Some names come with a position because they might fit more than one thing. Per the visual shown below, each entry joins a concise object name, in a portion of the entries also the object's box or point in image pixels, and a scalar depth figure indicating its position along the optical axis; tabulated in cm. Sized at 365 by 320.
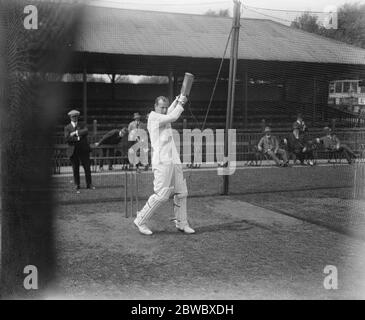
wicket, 759
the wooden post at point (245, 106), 1835
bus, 2336
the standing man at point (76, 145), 1028
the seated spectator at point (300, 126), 1609
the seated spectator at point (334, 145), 1627
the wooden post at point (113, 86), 2088
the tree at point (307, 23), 2130
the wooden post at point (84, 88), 1652
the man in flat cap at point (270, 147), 1533
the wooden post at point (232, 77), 901
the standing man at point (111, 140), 1381
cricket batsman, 631
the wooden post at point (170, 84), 1778
